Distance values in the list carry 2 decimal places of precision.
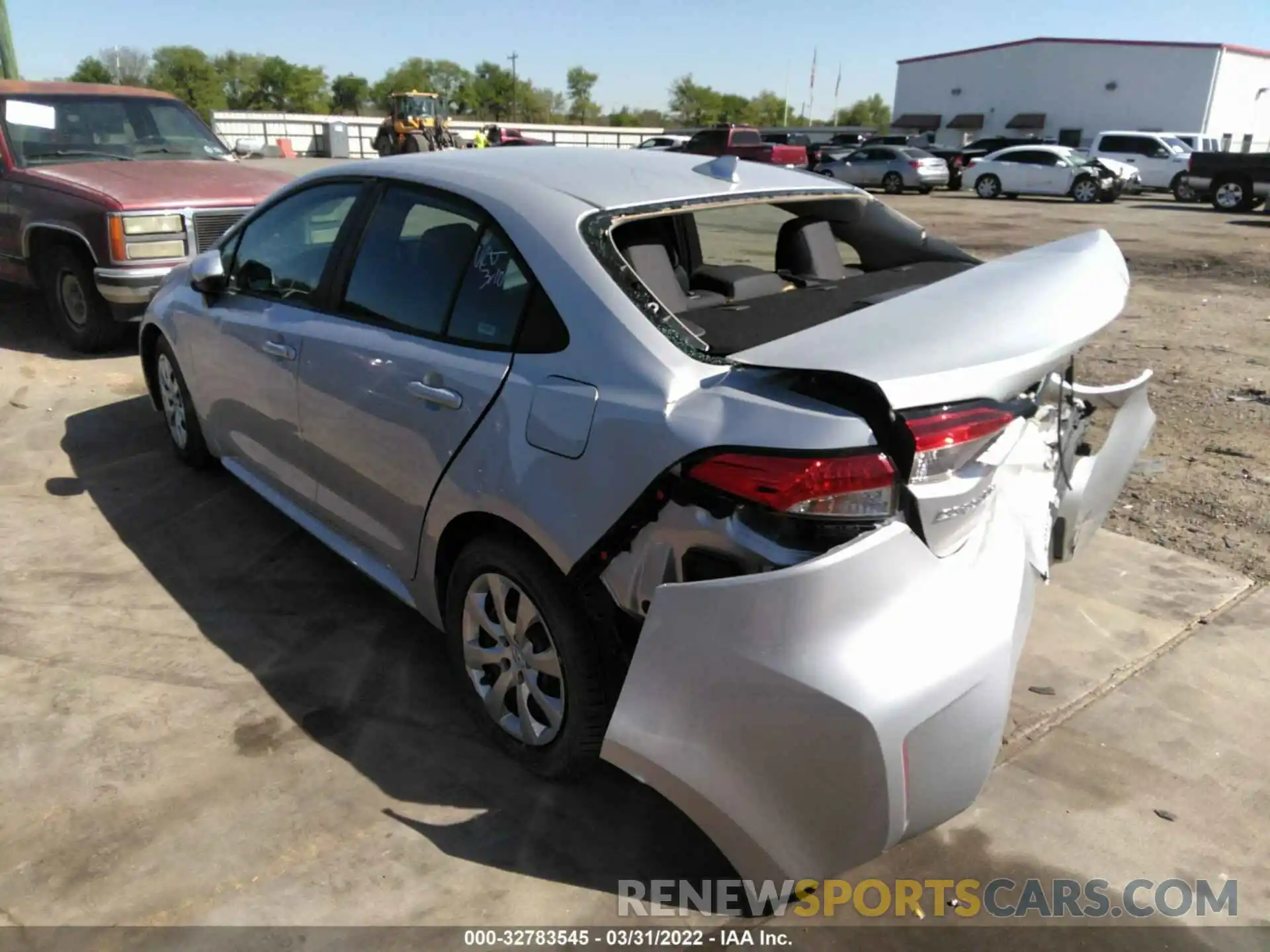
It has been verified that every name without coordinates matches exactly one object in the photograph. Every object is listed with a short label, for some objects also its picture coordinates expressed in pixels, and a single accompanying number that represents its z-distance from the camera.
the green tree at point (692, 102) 103.50
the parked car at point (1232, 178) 22.73
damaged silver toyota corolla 2.02
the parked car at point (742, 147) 29.58
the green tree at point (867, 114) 112.94
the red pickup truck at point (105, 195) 6.64
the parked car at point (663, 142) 33.75
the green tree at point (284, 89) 93.31
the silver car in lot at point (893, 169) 27.78
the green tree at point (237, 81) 92.62
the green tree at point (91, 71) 81.25
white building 49.22
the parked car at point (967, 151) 30.28
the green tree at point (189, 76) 80.94
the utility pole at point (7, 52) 14.23
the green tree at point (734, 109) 103.69
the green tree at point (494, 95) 98.06
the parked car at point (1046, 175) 24.92
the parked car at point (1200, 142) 29.25
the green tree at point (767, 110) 106.69
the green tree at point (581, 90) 109.38
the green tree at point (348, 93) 101.69
